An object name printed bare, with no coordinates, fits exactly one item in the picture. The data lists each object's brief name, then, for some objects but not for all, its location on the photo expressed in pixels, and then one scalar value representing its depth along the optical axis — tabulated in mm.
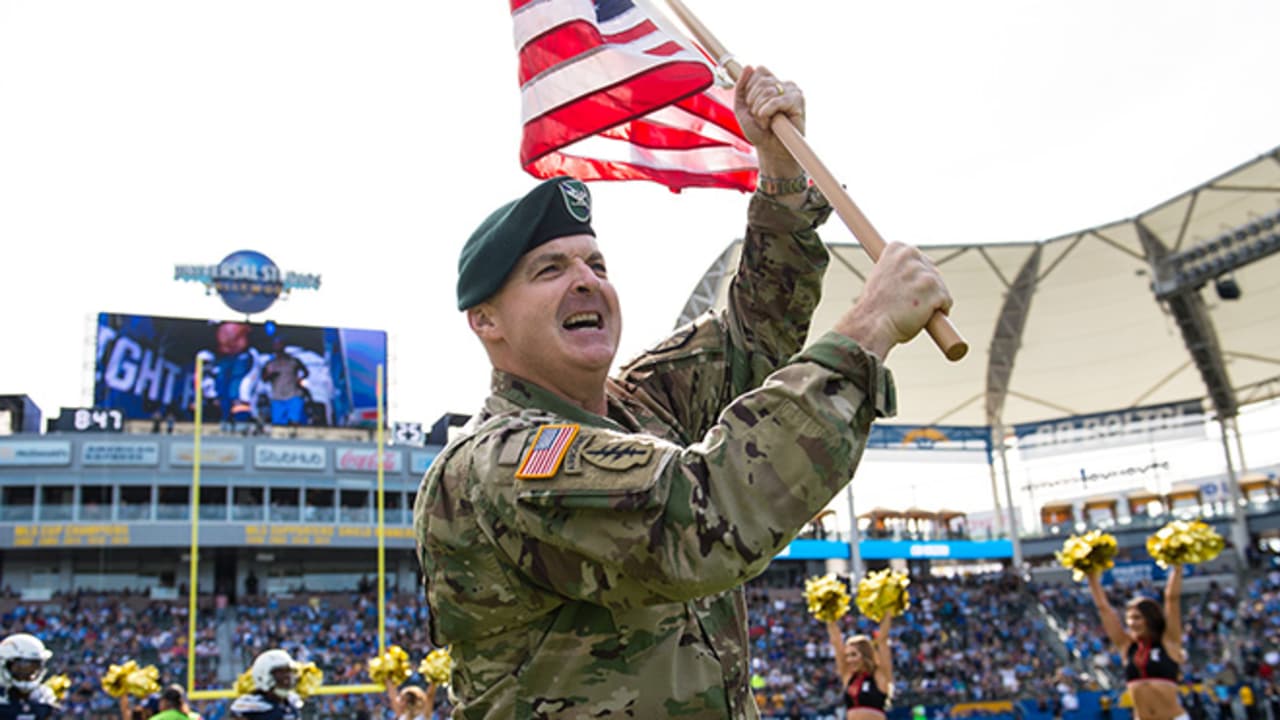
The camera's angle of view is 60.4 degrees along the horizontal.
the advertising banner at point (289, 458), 40000
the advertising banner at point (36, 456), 37812
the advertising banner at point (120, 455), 38094
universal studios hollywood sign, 43969
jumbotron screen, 40812
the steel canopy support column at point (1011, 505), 36875
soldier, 1422
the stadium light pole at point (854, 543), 36000
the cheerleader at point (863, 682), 10719
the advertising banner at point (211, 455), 38750
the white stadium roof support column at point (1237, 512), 33000
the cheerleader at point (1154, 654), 9125
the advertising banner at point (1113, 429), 34750
